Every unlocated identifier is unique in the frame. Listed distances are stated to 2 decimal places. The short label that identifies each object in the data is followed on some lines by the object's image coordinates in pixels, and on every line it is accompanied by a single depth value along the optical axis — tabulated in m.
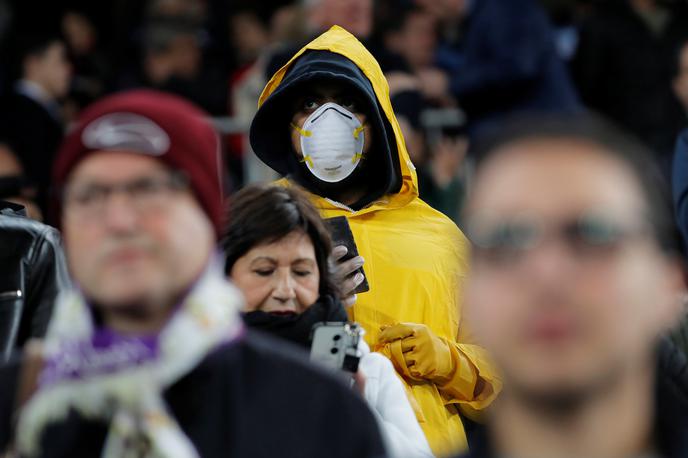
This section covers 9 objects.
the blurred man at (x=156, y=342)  6.38
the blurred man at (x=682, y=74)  17.80
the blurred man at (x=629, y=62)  20.66
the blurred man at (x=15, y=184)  14.80
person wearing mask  10.95
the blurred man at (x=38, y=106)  20.05
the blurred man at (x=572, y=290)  5.20
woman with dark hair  10.01
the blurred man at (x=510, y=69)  19.09
